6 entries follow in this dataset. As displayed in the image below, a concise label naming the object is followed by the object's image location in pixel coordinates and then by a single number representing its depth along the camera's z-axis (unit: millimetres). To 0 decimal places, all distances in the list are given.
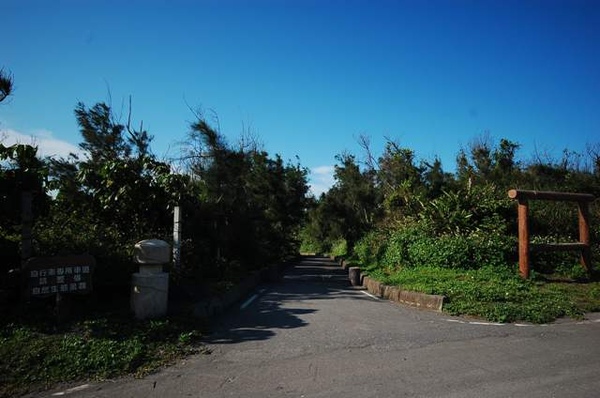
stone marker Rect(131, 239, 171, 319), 7843
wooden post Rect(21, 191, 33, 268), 7703
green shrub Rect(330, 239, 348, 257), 34844
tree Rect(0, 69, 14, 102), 8750
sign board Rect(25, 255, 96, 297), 6941
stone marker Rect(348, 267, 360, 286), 16659
